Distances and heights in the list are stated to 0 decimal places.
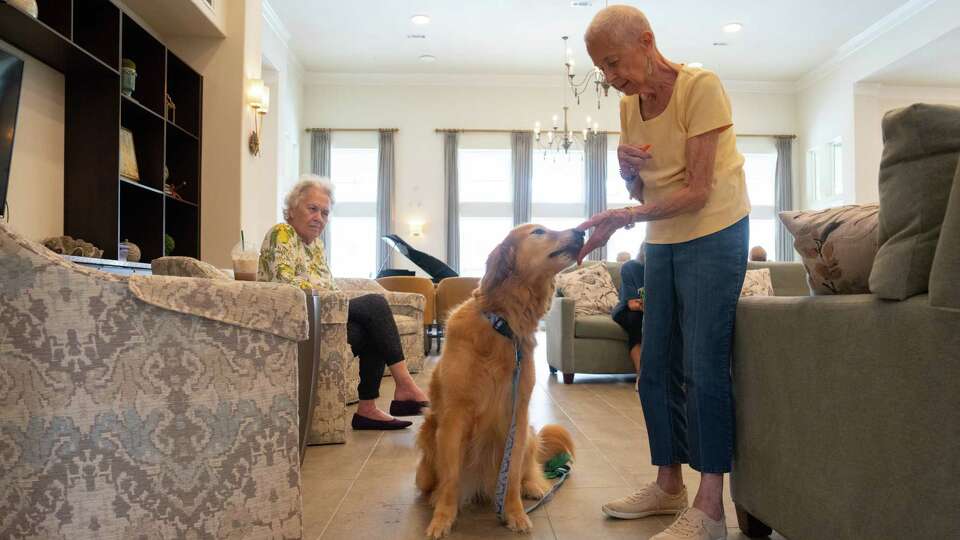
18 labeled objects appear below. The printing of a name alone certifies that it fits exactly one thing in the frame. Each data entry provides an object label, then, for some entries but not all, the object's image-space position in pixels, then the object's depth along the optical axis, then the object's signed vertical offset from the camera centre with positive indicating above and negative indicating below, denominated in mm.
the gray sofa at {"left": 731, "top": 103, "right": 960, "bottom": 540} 1000 -234
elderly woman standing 1631 +163
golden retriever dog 1853 -304
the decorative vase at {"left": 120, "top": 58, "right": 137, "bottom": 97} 4121 +1262
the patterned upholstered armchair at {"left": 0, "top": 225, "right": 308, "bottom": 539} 1266 -258
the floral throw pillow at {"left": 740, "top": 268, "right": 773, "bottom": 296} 4777 -35
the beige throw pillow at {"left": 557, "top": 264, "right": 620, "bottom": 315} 5141 -95
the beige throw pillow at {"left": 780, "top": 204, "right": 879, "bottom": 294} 1344 +70
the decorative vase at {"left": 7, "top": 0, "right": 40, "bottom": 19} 2927 +1250
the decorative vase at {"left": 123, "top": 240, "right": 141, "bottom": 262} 4273 +171
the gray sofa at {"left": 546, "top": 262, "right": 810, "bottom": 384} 4867 -501
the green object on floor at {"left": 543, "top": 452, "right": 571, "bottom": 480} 2307 -676
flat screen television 3102 +841
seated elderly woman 3057 -135
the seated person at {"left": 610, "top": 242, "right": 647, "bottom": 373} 4719 -201
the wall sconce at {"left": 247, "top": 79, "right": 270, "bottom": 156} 5516 +1493
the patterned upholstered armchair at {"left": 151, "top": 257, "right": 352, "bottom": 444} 2812 -428
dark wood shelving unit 3561 +1066
